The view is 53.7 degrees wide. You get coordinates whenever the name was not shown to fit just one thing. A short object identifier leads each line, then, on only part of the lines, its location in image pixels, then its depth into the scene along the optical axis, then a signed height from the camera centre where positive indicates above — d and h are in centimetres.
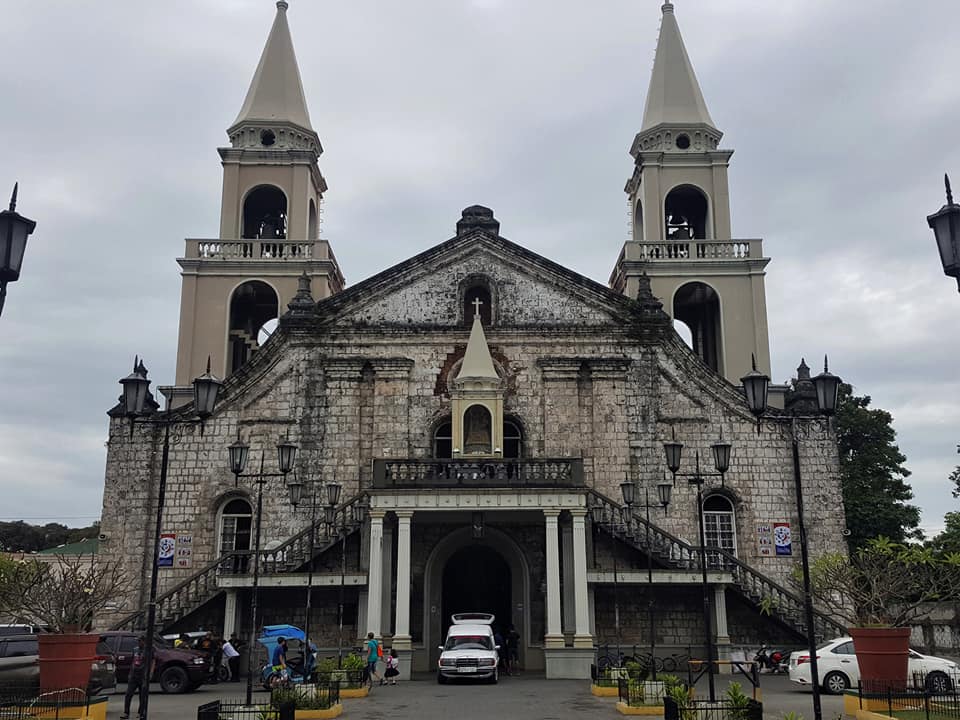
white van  2312 -125
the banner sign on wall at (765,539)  2973 +191
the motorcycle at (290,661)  2009 -141
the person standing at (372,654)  2310 -124
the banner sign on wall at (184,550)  2970 +155
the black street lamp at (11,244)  1104 +406
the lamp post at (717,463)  1715 +278
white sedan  2062 -136
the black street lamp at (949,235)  1111 +420
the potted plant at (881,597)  1647 +9
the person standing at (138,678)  1413 -128
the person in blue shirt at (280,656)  2044 -117
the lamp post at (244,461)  1930 +313
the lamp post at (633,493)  2762 +310
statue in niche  2878 +517
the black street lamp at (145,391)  1691 +365
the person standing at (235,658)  2595 -150
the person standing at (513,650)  2689 -136
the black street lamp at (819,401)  1412 +335
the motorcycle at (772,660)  2619 -159
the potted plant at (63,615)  1619 -24
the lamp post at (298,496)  2687 +311
